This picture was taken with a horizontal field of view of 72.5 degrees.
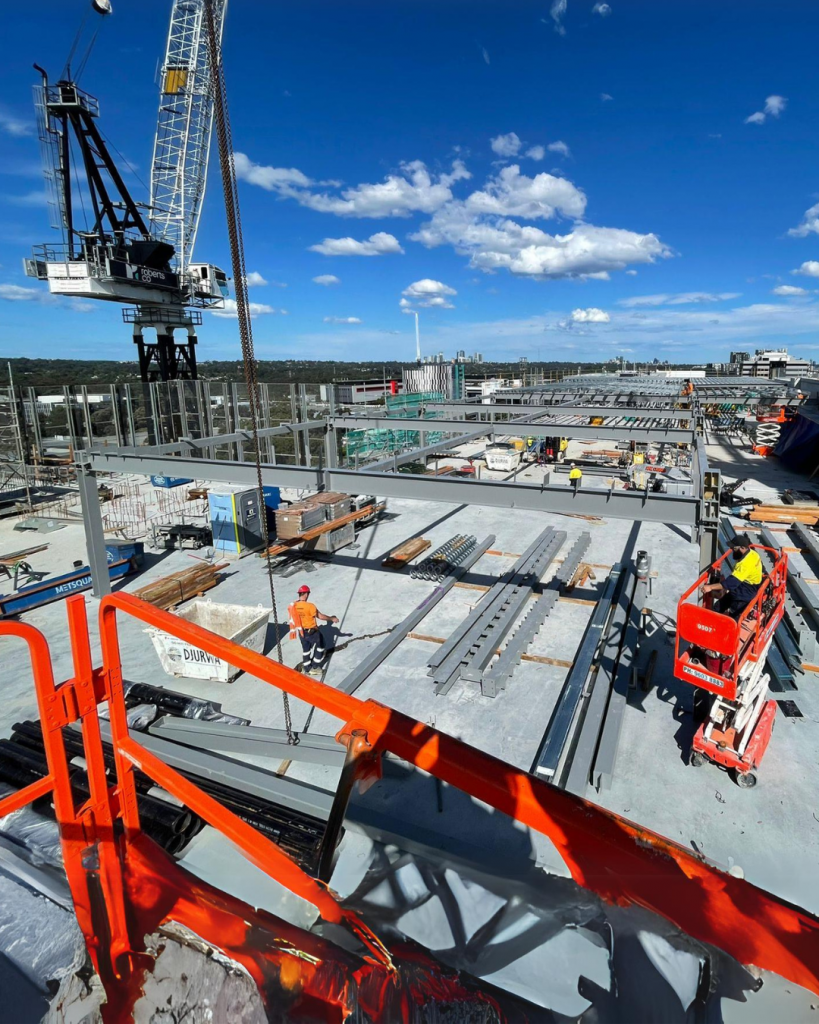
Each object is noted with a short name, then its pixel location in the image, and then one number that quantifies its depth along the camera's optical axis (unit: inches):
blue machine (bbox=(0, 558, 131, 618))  440.8
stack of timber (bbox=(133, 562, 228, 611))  461.7
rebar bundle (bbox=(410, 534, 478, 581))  508.7
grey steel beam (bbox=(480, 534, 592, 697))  327.9
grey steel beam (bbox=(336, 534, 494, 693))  336.5
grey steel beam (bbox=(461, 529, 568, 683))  343.3
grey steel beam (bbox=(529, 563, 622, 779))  254.8
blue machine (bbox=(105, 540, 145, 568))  534.6
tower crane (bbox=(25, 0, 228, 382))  1179.9
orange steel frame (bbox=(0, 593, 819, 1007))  76.4
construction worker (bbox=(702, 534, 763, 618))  260.8
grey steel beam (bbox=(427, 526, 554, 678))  361.3
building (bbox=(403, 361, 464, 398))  1566.2
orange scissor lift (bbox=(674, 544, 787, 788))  236.4
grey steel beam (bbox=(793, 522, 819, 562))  546.6
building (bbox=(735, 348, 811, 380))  2005.3
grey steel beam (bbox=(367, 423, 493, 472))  415.2
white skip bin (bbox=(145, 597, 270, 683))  339.3
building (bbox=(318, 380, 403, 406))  1277.1
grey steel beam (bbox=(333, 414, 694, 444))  572.7
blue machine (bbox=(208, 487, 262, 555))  585.9
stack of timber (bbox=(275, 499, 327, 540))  557.9
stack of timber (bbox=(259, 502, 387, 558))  551.2
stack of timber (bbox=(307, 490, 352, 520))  587.5
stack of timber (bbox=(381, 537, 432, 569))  541.6
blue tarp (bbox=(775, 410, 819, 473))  946.7
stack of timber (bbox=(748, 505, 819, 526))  665.6
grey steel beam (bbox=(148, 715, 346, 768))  194.5
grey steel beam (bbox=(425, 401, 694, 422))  733.9
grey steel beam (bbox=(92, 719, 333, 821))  204.5
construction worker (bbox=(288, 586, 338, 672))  341.1
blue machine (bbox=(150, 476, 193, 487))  947.3
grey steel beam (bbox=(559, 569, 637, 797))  248.1
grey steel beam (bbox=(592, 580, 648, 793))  251.8
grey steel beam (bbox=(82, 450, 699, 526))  319.6
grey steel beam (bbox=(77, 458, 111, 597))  448.1
